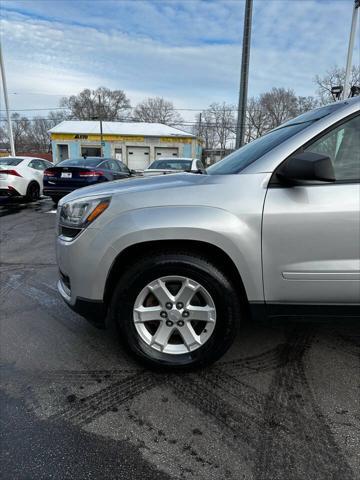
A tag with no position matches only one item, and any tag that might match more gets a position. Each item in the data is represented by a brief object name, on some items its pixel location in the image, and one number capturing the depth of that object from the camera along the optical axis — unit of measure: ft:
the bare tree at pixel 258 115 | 157.04
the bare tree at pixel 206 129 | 168.76
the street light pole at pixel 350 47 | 36.17
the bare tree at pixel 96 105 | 197.45
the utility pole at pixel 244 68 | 46.55
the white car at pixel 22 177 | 30.53
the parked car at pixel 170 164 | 33.17
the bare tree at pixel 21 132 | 193.88
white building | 116.26
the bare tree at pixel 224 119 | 167.68
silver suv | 6.21
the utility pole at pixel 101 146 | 116.59
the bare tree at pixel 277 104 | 149.57
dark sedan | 29.01
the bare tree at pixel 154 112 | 189.47
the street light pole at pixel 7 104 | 61.24
